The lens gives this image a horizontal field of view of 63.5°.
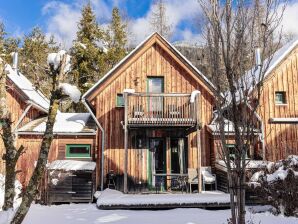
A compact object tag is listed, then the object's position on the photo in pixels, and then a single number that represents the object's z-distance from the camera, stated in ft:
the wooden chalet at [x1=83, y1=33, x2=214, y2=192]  36.59
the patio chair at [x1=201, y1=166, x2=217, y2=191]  36.69
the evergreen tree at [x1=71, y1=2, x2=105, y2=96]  67.96
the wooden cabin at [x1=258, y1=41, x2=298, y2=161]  40.03
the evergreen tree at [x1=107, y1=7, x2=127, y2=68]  71.59
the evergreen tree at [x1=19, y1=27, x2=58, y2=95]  71.26
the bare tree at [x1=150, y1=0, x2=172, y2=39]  79.16
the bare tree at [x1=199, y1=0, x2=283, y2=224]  13.90
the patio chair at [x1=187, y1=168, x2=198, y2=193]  36.00
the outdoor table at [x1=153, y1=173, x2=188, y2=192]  35.24
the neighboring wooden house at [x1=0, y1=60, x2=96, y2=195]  38.79
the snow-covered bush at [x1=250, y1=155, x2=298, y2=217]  25.75
